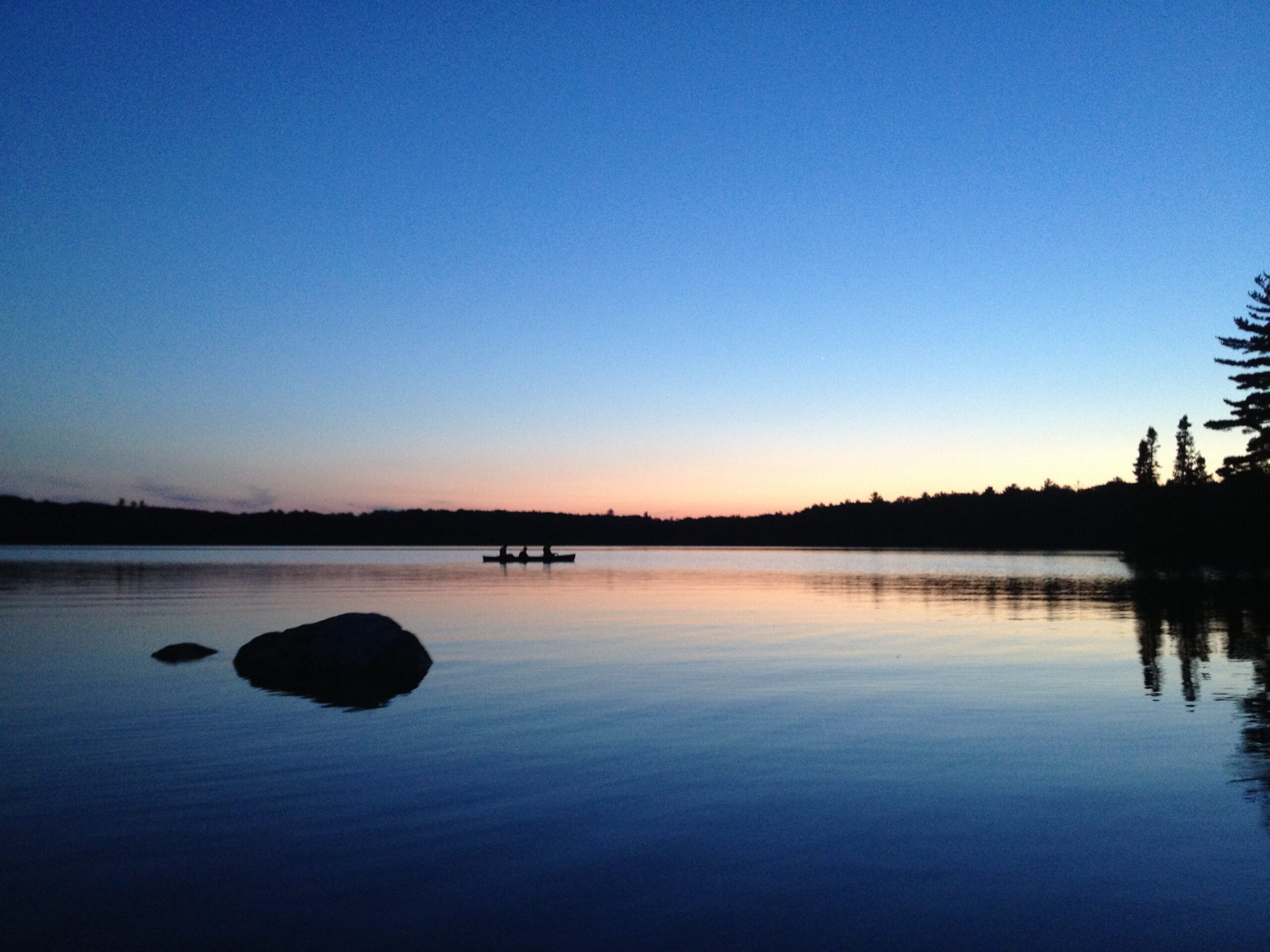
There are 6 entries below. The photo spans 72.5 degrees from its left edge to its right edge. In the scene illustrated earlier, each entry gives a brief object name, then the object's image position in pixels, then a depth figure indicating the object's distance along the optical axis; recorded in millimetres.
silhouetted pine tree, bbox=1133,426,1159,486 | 129500
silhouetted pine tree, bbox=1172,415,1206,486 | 120312
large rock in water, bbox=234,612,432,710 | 21922
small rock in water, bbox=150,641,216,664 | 25000
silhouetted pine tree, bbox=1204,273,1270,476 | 69250
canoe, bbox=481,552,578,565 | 117250
